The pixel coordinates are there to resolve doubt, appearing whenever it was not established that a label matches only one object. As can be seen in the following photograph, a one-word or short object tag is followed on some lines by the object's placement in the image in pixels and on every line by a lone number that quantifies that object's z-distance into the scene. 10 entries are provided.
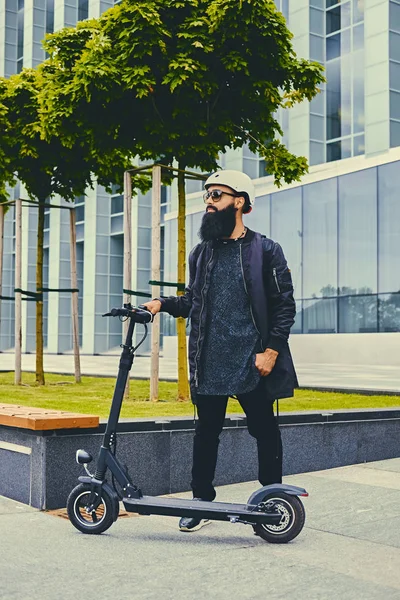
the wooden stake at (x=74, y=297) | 13.16
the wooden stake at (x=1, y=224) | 13.35
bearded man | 4.49
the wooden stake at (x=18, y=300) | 12.70
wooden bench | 5.15
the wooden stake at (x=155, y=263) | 9.39
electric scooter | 4.37
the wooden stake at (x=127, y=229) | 10.18
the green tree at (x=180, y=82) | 9.19
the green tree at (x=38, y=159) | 12.20
